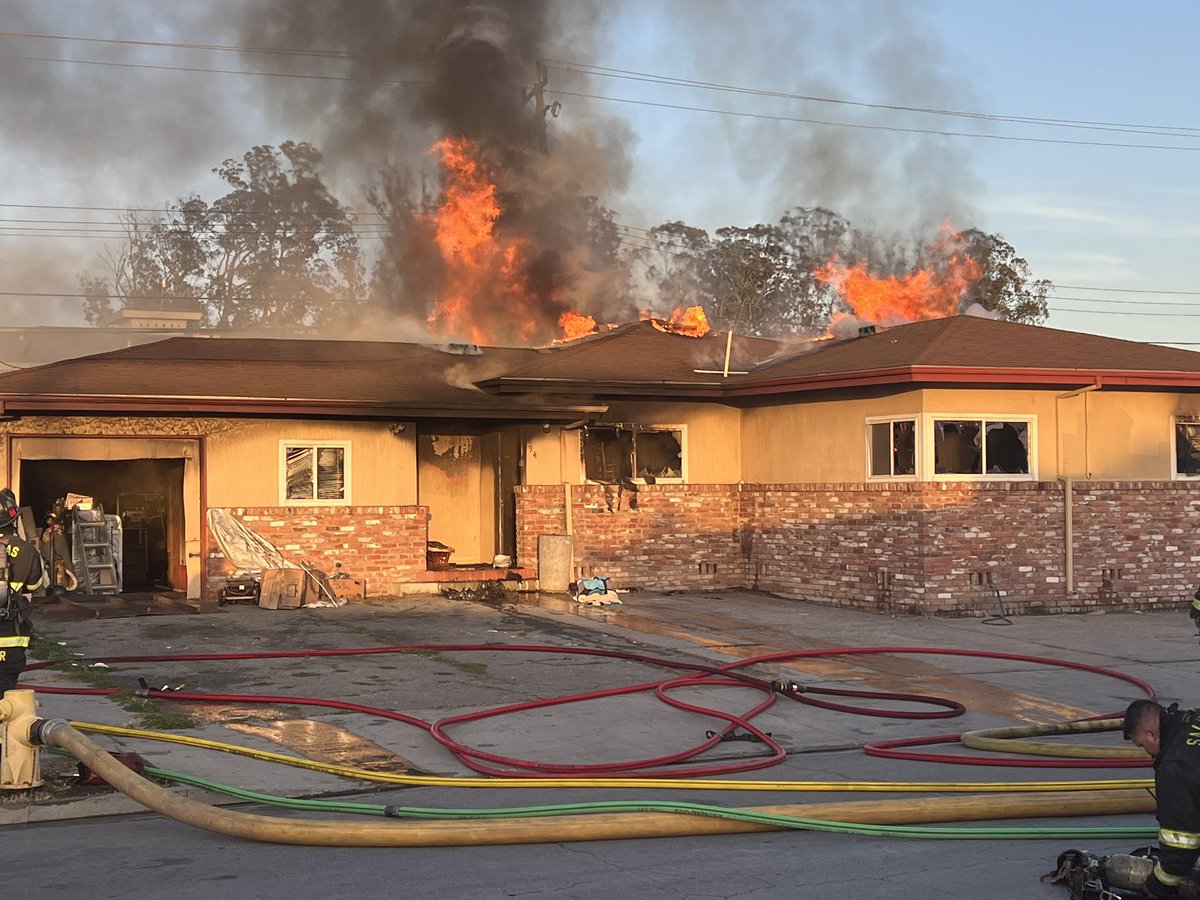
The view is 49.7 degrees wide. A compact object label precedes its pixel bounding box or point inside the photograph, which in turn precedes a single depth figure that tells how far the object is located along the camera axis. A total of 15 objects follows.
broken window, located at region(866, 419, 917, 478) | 17.19
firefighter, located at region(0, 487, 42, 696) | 7.78
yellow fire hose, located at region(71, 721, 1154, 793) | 7.10
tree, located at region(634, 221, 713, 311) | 46.55
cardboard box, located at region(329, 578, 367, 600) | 17.97
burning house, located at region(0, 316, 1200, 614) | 17.05
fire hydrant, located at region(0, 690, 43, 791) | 7.15
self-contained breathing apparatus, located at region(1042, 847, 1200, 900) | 5.18
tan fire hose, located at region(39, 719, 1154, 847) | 6.13
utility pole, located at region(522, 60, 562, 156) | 25.08
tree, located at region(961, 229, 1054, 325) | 40.06
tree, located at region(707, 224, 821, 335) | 47.06
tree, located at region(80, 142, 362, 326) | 50.00
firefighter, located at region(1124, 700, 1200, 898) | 5.00
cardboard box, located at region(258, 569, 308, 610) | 17.28
